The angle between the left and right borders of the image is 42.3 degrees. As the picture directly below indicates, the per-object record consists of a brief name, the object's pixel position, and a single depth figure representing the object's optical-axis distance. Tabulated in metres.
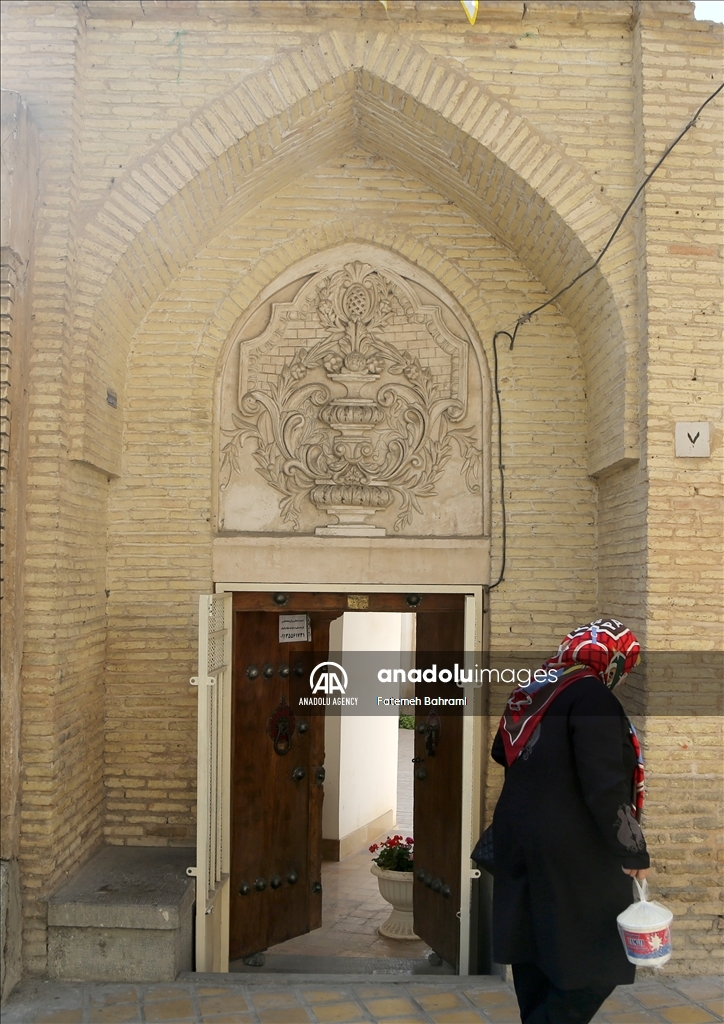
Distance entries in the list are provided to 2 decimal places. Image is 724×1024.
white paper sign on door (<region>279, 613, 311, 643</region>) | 6.09
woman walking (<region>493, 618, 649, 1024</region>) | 2.94
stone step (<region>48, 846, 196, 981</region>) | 4.60
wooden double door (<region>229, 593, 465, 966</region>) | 5.66
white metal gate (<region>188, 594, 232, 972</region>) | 4.88
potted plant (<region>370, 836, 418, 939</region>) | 6.50
